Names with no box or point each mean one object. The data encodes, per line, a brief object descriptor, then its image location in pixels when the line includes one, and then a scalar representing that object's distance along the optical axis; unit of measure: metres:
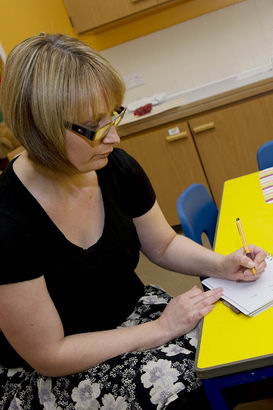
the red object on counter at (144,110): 3.07
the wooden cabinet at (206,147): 2.85
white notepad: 0.95
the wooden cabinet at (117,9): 3.02
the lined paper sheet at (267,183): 1.51
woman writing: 0.98
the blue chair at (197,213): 1.54
